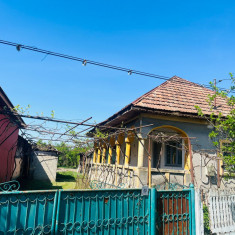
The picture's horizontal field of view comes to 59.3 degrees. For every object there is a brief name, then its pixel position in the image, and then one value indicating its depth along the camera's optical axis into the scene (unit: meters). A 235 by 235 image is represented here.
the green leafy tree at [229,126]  5.12
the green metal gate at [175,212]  4.34
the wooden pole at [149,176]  7.51
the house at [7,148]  7.49
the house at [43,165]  20.66
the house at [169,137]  7.91
